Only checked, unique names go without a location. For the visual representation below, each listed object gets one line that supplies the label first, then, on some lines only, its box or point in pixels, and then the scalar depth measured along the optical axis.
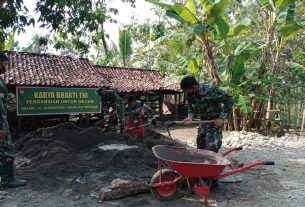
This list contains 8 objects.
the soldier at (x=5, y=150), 4.52
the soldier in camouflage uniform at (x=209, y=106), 4.64
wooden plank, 4.26
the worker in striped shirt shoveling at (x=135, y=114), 7.43
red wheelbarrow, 3.89
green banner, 12.55
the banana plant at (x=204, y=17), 9.54
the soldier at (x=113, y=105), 7.57
